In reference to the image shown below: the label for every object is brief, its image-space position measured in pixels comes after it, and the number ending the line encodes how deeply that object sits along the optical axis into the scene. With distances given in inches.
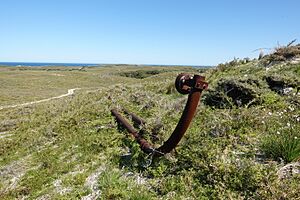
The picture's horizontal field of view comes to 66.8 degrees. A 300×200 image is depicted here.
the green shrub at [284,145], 156.6
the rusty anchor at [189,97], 147.6
